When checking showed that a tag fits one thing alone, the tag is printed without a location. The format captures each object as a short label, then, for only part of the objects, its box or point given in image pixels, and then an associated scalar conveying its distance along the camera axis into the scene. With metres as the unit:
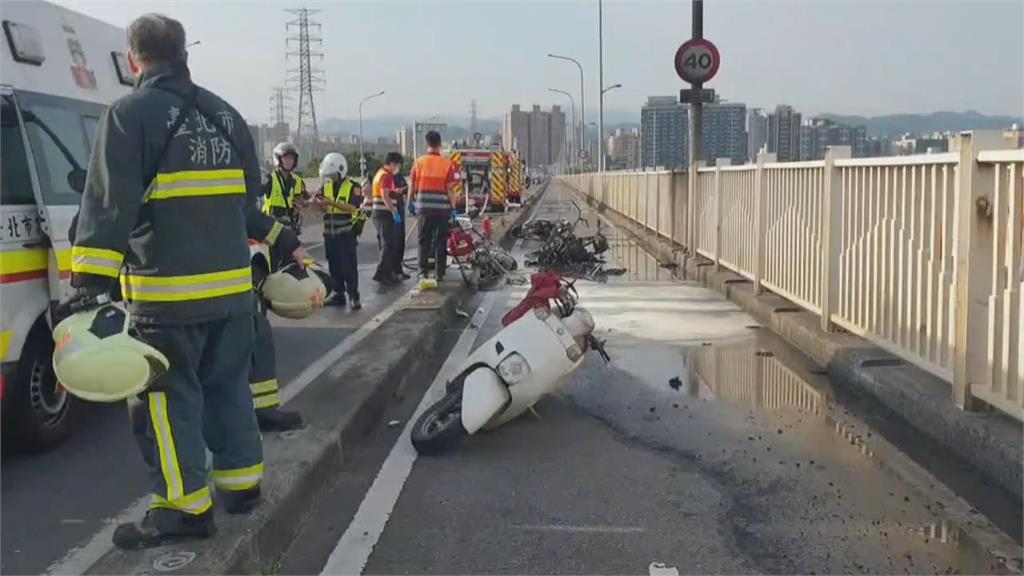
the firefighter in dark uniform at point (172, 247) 3.60
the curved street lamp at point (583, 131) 71.31
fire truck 35.53
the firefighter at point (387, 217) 13.00
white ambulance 5.27
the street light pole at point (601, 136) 52.25
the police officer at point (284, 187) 10.12
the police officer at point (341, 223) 11.28
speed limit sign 15.02
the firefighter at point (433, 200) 12.16
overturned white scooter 5.70
